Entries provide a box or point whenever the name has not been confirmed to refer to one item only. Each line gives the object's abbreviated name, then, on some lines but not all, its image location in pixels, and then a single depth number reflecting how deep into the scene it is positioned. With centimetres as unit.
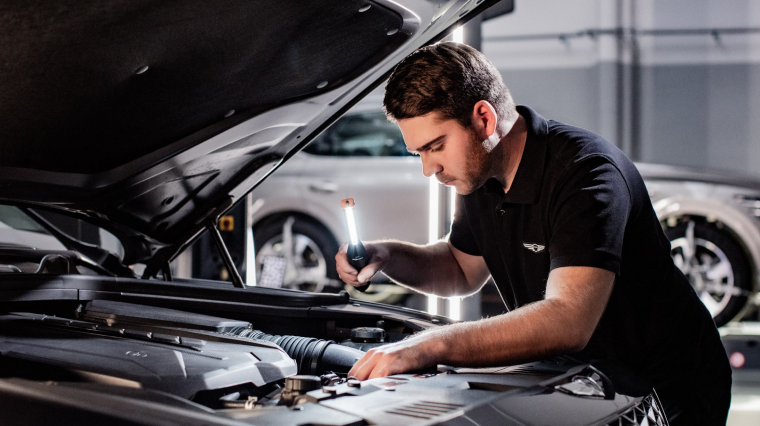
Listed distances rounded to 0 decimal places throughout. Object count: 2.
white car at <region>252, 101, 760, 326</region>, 405
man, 112
